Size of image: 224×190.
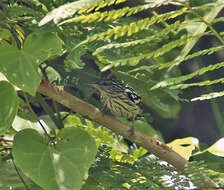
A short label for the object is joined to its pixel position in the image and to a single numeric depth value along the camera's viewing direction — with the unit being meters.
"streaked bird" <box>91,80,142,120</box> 6.39
